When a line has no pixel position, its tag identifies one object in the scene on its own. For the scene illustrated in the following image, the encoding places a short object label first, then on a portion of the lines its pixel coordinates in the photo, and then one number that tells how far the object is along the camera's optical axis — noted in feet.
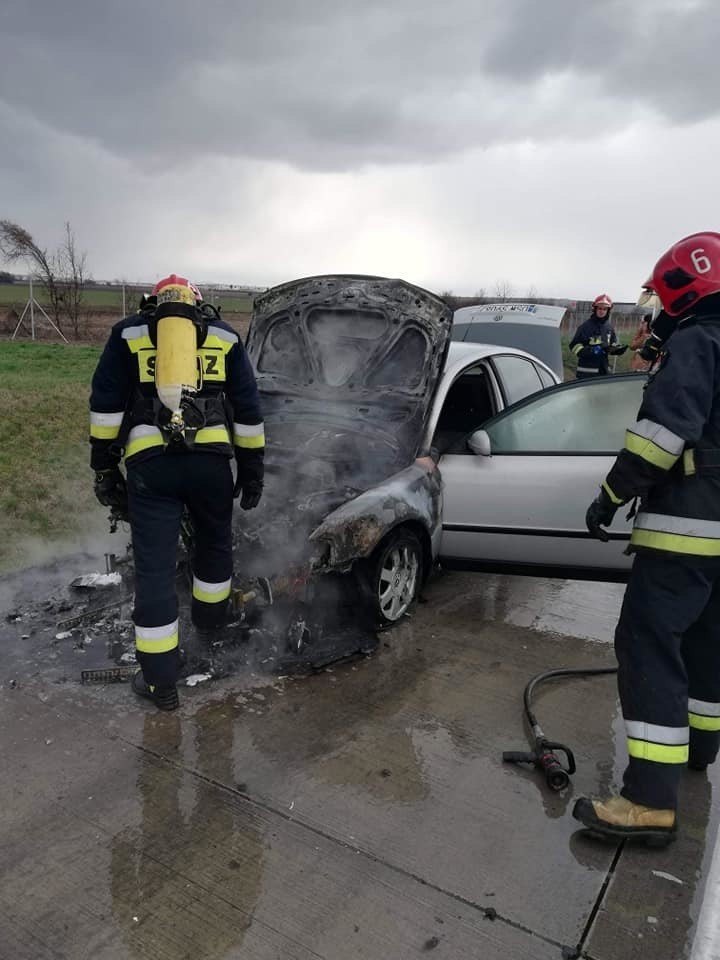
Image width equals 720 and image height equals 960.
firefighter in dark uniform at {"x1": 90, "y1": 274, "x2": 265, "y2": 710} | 10.09
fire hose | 9.07
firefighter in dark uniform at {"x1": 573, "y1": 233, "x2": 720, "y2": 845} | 7.89
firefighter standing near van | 30.42
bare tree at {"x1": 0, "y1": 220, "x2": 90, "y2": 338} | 67.36
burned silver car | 12.22
